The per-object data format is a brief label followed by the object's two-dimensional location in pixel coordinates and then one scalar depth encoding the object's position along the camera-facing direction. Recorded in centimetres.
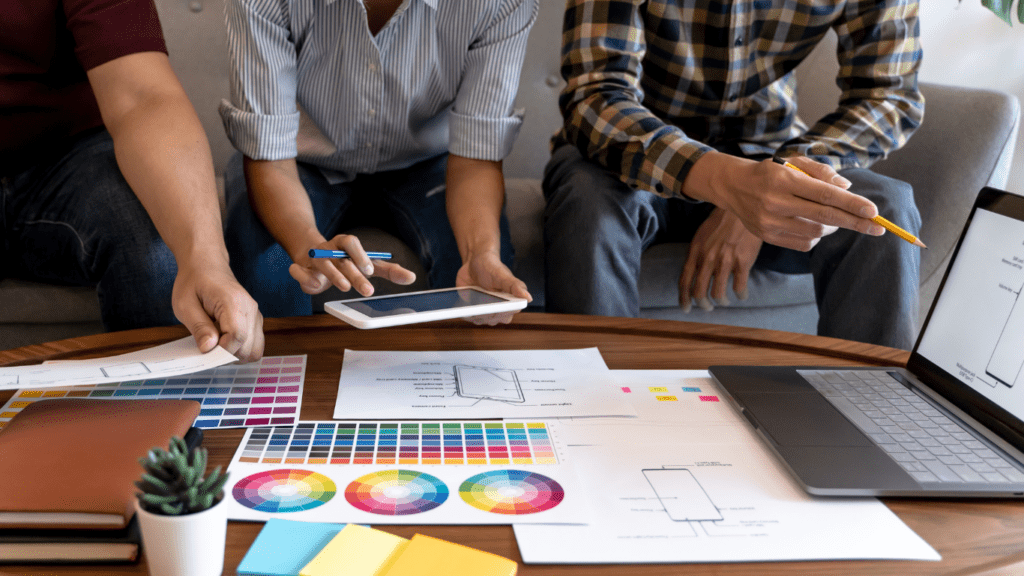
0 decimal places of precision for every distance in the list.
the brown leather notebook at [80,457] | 41
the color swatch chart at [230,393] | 60
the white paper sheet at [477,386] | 63
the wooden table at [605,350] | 47
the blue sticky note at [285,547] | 40
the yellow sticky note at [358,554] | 40
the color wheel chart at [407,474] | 47
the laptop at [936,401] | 53
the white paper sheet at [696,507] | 44
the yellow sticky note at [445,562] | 41
